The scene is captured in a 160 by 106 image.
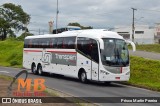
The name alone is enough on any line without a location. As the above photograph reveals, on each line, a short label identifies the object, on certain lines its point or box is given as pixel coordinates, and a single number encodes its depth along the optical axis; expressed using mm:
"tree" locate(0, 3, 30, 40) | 80499
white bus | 17894
